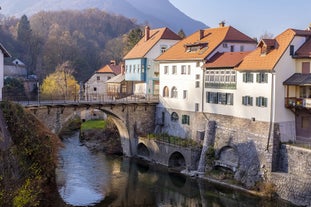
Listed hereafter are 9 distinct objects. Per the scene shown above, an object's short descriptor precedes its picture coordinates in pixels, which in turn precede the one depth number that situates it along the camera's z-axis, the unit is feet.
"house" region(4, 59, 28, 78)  284.16
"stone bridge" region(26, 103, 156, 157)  153.83
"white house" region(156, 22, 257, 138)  152.87
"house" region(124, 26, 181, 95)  184.85
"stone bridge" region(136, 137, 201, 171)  143.54
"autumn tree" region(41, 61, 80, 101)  233.90
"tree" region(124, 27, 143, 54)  267.39
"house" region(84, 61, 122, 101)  253.03
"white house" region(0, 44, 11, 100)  119.03
